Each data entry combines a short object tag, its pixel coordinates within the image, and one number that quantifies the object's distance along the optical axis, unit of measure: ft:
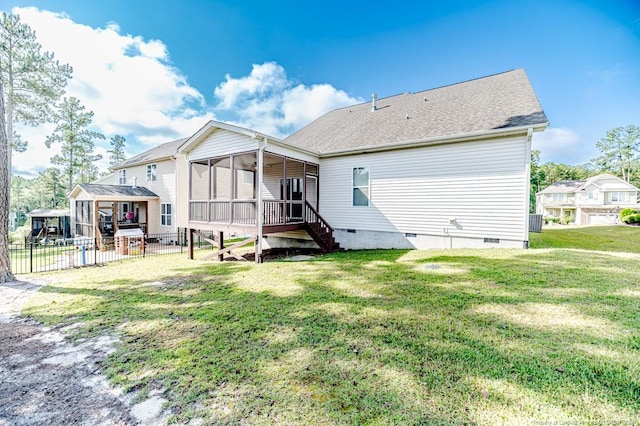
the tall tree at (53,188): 112.47
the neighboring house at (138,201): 53.16
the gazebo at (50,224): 68.13
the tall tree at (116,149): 120.26
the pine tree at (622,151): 137.85
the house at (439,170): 25.70
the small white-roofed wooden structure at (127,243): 40.57
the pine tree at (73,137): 87.30
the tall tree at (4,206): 21.67
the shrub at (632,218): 69.41
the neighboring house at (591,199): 99.96
